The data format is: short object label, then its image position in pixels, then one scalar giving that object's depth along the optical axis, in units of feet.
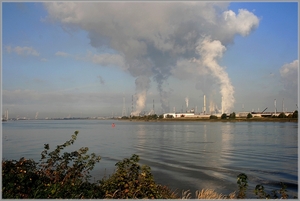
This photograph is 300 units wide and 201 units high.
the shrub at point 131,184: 26.86
